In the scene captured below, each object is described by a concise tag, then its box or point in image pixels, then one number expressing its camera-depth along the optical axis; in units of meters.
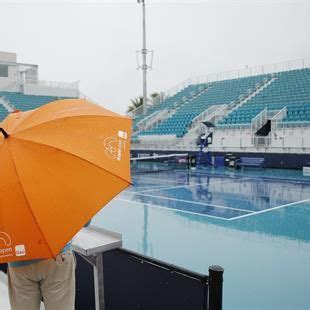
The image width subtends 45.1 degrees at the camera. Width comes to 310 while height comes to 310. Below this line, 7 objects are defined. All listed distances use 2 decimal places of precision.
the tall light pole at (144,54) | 27.44
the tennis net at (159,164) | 19.29
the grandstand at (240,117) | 19.00
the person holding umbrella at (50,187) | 1.76
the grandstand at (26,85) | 35.40
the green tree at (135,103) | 46.83
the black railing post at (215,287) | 2.12
